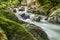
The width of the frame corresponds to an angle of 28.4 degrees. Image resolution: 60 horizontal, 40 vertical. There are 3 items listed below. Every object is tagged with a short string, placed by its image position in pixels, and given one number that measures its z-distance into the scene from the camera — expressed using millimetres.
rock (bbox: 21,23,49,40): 4619
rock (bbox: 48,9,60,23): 11739
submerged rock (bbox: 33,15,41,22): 12570
